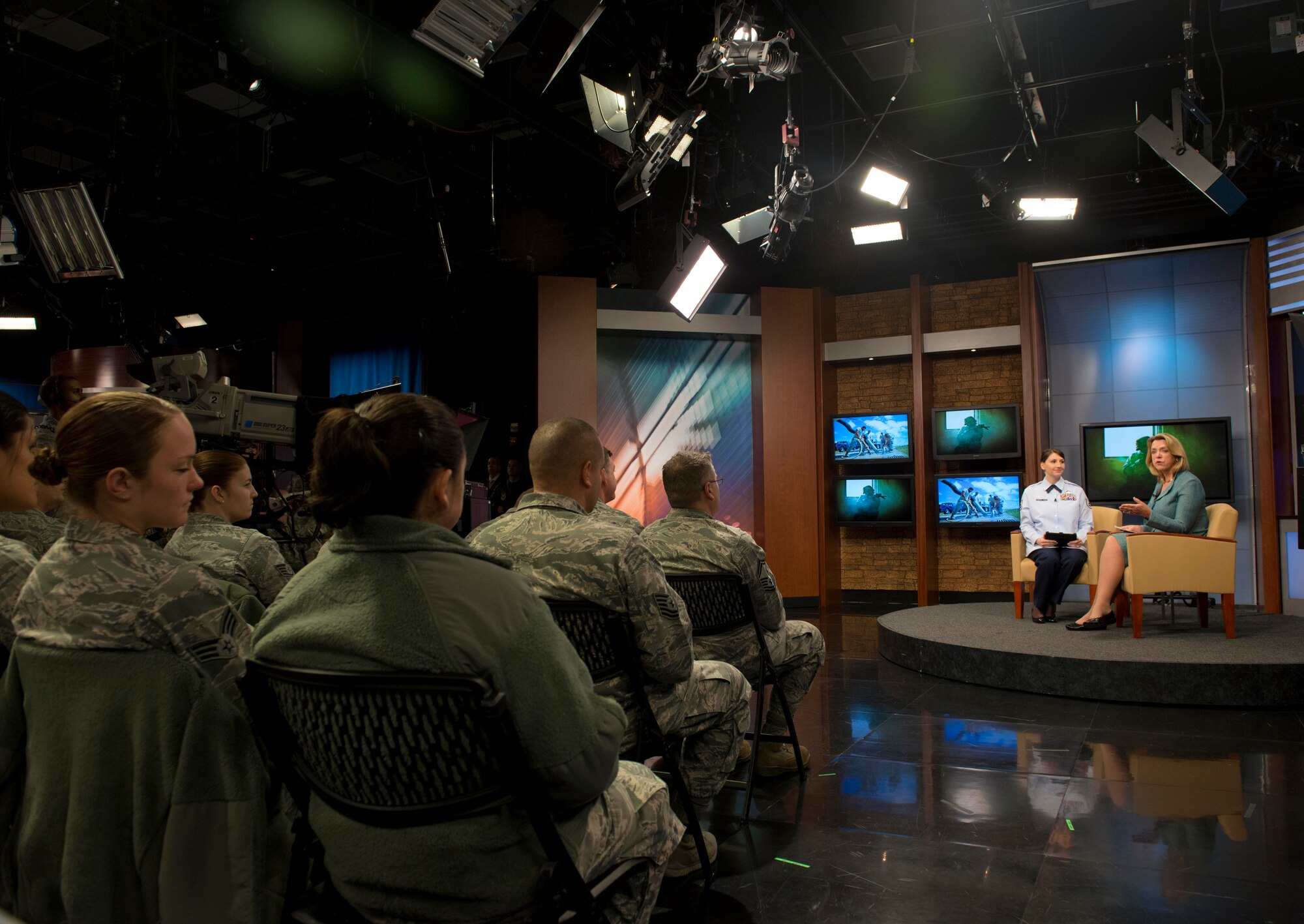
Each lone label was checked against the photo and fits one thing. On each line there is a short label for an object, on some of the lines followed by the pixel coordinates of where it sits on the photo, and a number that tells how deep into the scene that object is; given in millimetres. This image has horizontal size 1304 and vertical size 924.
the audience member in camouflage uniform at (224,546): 2400
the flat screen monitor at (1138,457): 7609
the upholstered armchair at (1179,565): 4938
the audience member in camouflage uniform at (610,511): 3088
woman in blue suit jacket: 5340
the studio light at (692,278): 6109
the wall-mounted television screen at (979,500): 8383
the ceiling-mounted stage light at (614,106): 4625
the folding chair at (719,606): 2635
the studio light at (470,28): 3719
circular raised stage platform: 4137
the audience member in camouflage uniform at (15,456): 1806
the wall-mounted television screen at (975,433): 8242
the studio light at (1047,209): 6766
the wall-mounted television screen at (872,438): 8719
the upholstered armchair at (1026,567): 6031
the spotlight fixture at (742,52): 4402
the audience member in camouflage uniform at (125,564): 1254
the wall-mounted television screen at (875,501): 8648
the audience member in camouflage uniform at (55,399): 2992
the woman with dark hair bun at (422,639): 1128
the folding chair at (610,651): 1854
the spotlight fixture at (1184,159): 5777
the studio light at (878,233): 7309
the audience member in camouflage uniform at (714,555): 2715
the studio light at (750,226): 6480
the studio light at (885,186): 6461
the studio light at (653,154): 4902
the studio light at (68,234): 5477
